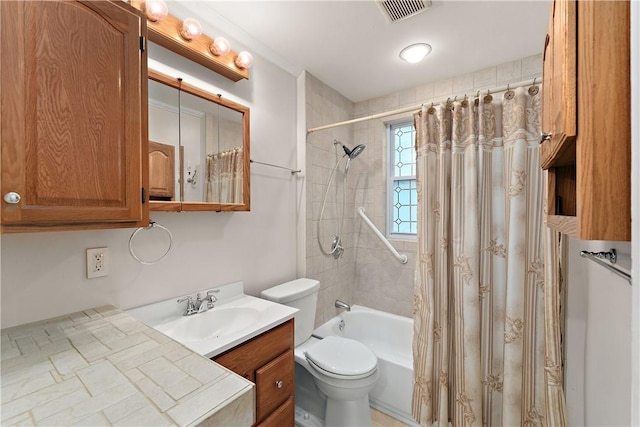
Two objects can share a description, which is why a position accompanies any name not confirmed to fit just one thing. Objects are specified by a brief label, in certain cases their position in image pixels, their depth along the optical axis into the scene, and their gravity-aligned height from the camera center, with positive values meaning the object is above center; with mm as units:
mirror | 1294 +339
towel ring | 1259 -161
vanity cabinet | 1175 -741
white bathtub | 1812 -1110
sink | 1167 -529
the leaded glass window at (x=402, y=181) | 2635 +297
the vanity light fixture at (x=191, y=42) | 1275 +862
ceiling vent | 1459 +1117
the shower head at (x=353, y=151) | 2425 +541
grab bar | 2492 -260
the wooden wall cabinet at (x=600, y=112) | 488 +186
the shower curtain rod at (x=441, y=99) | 1416 +659
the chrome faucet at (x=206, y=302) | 1453 -486
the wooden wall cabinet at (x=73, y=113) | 714 +295
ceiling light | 1862 +1117
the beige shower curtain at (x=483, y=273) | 1425 -343
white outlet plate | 1148 -212
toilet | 1539 -895
